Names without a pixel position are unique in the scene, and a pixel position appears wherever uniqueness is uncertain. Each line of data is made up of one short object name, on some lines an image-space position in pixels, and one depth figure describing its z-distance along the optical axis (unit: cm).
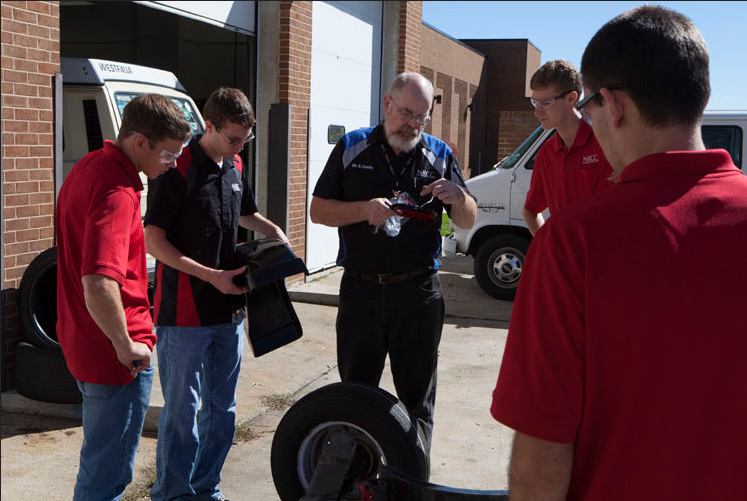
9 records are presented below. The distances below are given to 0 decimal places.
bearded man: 376
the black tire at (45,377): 496
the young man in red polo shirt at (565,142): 377
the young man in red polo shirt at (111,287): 274
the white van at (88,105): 746
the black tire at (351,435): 320
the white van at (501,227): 932
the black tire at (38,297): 516
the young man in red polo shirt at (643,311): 135
